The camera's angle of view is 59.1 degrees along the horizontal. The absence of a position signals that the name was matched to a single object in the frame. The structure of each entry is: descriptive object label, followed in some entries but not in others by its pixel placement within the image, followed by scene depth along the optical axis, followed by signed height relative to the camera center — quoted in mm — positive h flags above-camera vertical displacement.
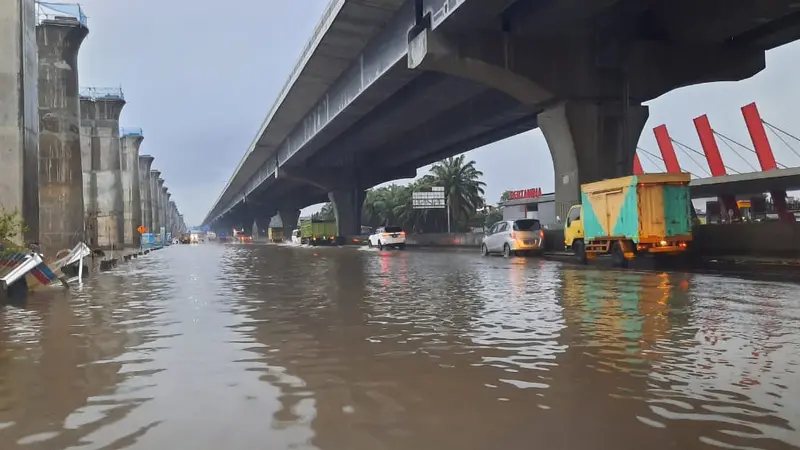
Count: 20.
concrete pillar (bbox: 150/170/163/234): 116888 +8827
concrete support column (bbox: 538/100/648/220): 27281 +3700
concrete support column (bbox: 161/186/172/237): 151500 +9692
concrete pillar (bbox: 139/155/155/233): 100750 +8830
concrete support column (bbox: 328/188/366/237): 66438 +3191
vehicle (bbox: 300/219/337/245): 72438 +1121
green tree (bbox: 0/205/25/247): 17844 +687
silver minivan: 31938 -113
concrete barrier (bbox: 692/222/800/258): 20391 -409
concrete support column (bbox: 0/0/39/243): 23031 +4357
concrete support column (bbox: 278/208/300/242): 119294 +4509
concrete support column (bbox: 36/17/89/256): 38094 +5143
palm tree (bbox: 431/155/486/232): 92938 +7178
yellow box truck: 22125 +489
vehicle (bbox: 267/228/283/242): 109125 +1487
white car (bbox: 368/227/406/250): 51844 +156
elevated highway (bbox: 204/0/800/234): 24484 +6936
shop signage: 92375 +5517
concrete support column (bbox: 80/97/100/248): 59906 +8284
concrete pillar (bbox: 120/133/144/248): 77250 +6956
